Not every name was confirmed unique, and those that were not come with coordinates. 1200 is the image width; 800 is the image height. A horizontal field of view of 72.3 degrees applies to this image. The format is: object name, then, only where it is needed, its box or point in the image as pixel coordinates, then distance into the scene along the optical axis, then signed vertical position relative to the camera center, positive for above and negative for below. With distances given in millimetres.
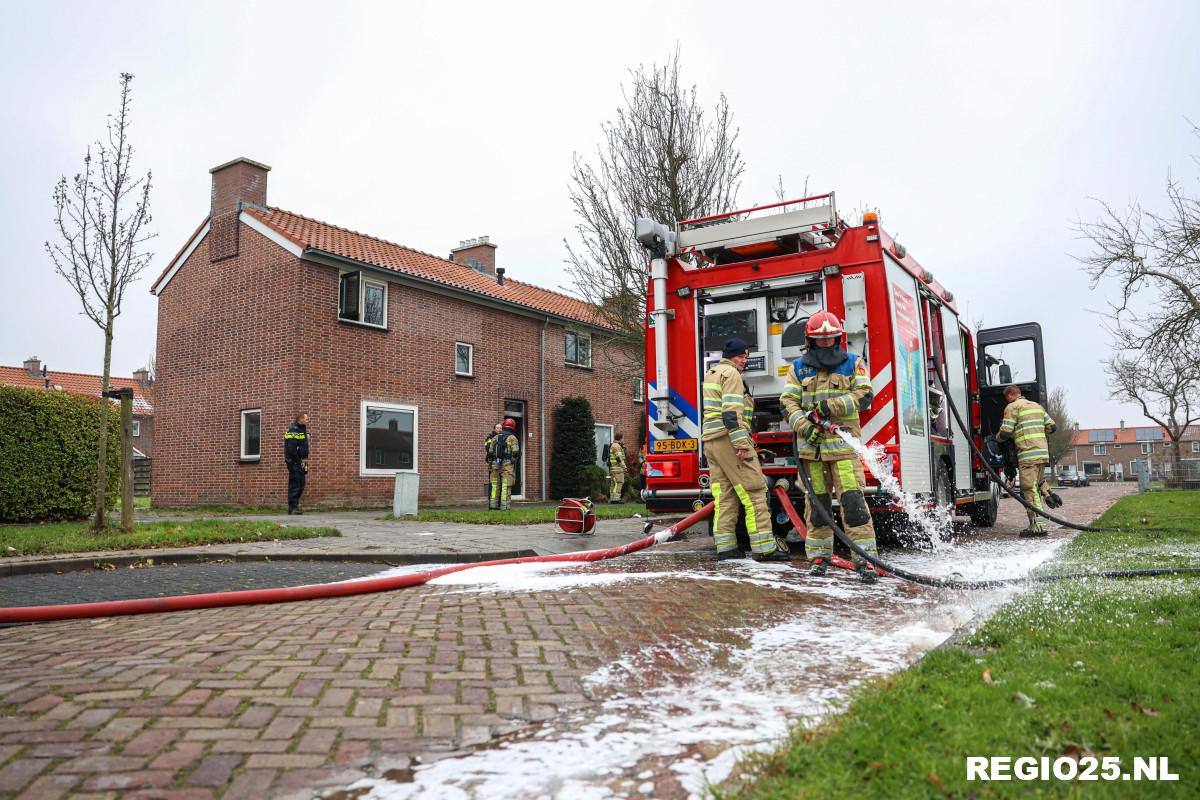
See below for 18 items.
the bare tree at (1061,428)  54675 +2493
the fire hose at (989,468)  9096 -57
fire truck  7562 +1380
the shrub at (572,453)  21828 +497
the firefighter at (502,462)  15296 +210
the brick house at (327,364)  16750 +2524
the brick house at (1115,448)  99875 +1716
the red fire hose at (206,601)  4711 -744
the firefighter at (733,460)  7031 +79
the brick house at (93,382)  41844 +5387
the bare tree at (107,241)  9047 +2663
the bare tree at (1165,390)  24848 +2390
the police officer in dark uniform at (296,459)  14320 +320
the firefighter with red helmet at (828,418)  6496 +392
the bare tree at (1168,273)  12789 +3142
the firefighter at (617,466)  21016 +123
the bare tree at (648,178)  16266 +5797
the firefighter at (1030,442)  10242 +265
